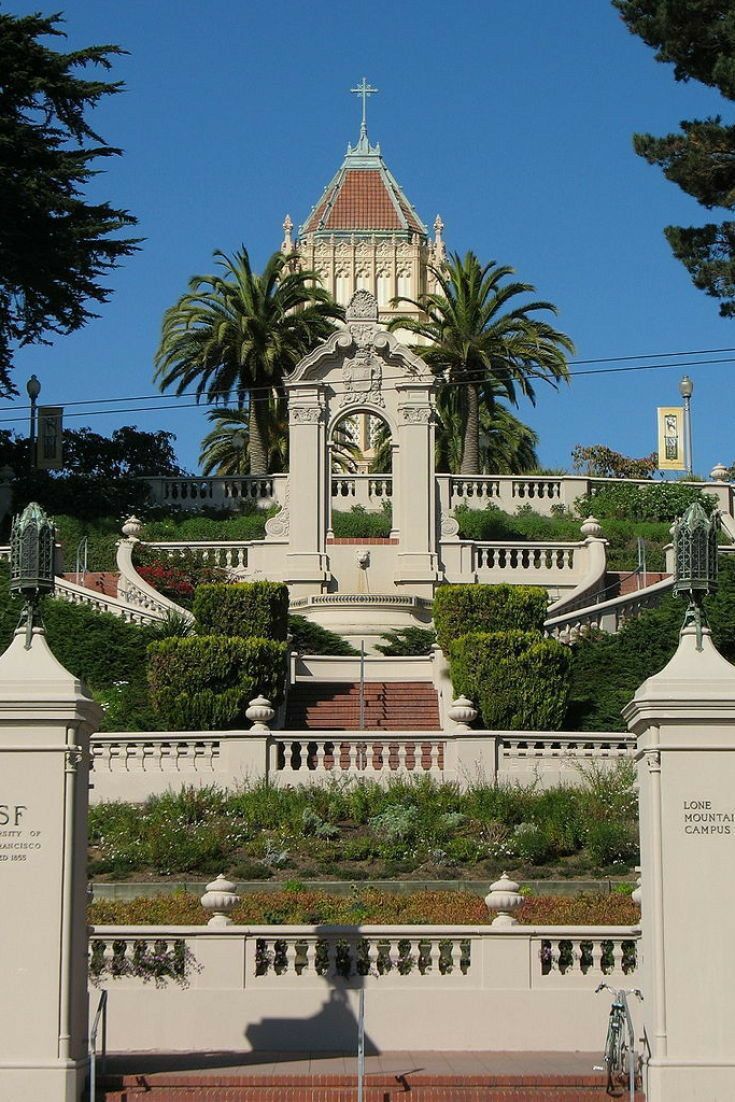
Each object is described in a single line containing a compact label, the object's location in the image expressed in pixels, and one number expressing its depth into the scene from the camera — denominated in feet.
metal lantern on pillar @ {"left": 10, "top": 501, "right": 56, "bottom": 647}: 55.16
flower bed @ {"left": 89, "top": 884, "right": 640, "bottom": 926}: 67.97
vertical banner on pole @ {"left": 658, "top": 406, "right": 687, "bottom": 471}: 187.62
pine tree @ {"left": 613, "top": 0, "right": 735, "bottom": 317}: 133.08
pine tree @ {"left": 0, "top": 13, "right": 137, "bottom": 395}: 162.20
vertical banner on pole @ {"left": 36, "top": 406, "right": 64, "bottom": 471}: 169.58
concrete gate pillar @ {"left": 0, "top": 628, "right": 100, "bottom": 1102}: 52.06
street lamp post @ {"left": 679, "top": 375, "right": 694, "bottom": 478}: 187.32
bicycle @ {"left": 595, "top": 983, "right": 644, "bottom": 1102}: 53.78
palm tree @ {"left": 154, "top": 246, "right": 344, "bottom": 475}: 178.19
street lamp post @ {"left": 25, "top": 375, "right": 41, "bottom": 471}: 172.14
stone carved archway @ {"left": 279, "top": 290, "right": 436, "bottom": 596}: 142.51
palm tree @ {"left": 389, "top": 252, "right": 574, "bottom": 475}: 175.83
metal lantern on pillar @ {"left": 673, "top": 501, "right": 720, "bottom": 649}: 54.95
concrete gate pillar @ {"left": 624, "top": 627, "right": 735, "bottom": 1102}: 51.93
